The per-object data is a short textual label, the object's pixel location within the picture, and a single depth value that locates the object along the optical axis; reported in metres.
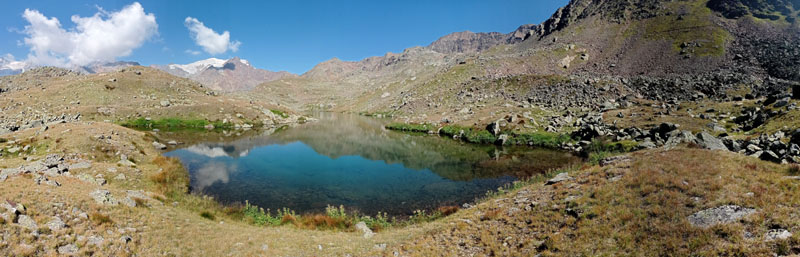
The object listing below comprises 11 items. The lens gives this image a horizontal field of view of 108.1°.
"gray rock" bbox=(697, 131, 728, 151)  23.33
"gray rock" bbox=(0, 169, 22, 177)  16.94
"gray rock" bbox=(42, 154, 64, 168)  23.38
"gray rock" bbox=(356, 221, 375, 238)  17.81
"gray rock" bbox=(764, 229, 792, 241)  8.84
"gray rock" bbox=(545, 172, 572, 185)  22.33
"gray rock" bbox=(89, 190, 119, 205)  15.18
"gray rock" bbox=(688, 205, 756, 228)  10.58
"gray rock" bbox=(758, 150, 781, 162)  17.79
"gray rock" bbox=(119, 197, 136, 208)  16.13
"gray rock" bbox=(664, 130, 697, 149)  25.75
